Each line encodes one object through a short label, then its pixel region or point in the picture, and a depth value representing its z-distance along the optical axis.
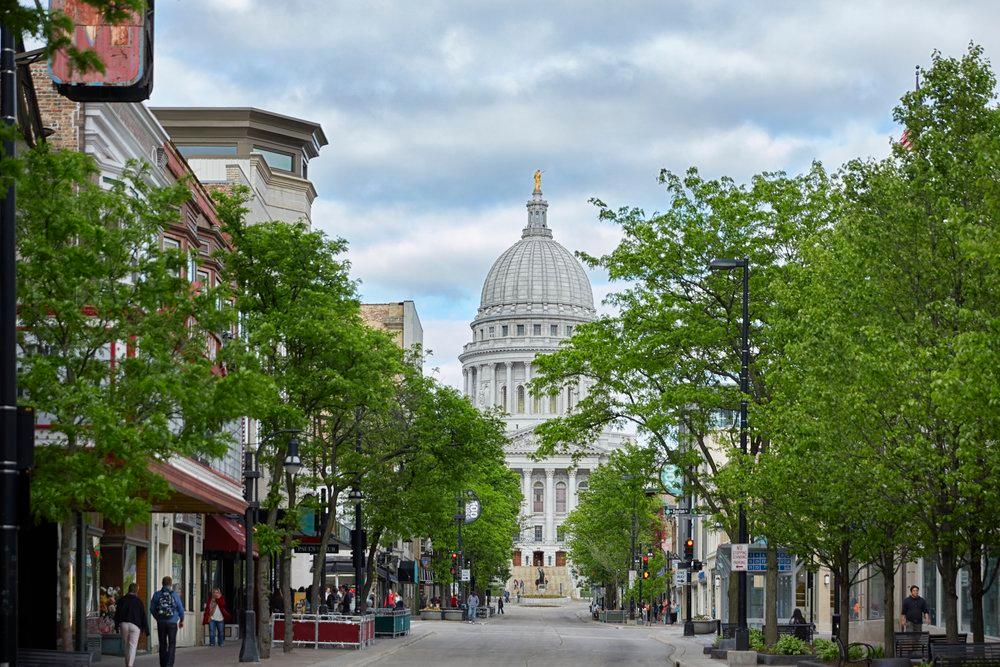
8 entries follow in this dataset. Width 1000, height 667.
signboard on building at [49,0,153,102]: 26.72
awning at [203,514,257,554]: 51.38
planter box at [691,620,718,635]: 72.19
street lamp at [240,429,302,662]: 37.66
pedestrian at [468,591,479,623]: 91.44
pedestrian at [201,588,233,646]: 46.69
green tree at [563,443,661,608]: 102.25
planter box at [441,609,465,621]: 96.25
